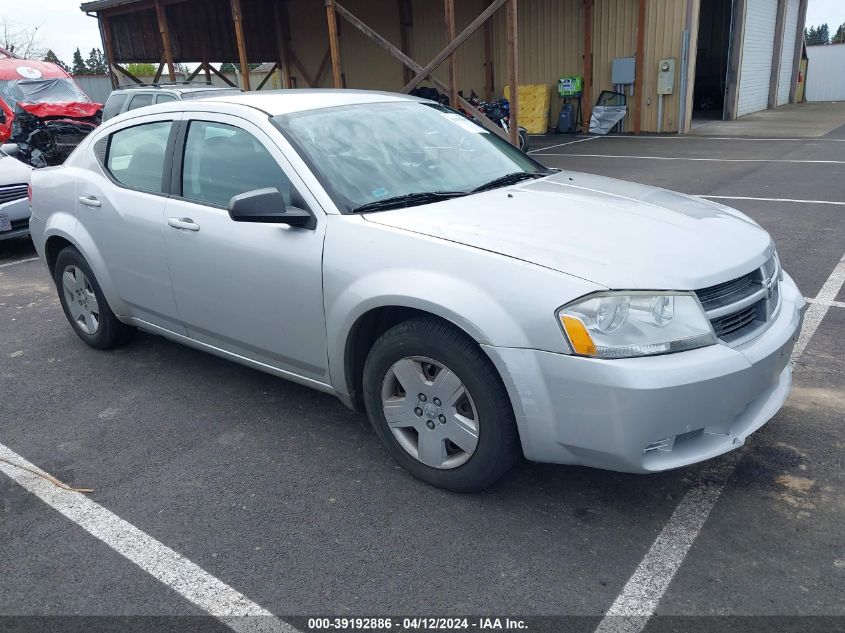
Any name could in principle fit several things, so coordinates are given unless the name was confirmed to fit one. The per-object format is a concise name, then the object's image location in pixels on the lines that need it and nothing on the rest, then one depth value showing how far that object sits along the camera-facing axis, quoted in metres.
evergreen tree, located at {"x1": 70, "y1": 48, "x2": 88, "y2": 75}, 80.39
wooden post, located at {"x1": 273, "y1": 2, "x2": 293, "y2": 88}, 23.78
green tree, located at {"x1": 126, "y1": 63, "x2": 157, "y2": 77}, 42.24
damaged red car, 13.88
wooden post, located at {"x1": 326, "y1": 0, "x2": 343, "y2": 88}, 14.30
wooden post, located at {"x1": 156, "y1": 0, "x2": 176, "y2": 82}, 18.28
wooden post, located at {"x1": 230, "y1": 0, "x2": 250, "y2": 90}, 16.50
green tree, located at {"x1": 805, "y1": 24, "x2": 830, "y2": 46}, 74.49
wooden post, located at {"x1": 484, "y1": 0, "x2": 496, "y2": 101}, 19.64
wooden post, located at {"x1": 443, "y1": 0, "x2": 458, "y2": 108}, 12.92
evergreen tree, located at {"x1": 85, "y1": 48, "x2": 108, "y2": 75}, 77.61
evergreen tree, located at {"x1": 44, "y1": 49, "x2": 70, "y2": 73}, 49.22
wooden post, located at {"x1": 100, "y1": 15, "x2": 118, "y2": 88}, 21.19
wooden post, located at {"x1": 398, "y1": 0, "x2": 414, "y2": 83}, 20.89
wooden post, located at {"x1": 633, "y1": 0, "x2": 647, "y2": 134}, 16.97
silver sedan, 2.56
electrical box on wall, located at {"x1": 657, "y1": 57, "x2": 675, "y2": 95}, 16.84
